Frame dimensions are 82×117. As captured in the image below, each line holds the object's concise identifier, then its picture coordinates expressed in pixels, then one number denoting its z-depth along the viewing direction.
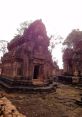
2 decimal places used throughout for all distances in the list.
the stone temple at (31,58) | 8.18
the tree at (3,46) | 20.06
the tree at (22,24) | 17.61
